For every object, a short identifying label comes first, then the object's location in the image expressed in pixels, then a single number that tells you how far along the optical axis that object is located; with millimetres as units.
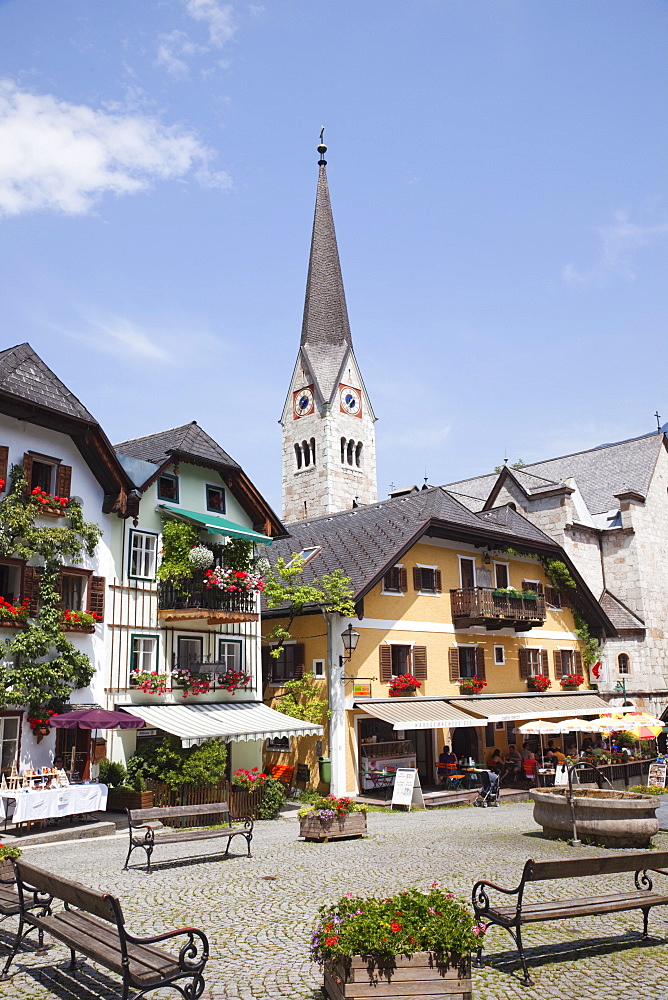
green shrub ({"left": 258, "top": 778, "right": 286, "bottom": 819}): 22734
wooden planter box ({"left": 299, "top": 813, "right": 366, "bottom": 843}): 16922
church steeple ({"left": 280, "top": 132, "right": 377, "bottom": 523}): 67750
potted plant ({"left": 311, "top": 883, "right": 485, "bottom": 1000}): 6535
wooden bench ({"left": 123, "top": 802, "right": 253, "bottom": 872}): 13969
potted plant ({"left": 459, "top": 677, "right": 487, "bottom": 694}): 30719
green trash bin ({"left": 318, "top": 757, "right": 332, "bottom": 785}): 26062
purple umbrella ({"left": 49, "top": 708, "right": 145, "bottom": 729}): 19734
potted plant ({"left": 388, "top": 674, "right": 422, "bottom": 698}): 27969
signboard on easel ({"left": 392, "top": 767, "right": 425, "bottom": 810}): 23172
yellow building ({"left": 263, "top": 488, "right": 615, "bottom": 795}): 27016
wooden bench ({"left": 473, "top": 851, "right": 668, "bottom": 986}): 8164
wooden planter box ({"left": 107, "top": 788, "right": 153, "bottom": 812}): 21172
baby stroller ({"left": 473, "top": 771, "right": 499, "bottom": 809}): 24423
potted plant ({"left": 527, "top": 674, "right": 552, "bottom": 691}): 34031
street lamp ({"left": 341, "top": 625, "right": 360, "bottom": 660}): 26047
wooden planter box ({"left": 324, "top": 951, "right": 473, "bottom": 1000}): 6520
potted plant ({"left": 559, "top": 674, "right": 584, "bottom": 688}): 36031
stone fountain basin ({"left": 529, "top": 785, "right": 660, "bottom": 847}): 15359
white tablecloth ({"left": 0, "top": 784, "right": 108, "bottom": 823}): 17922
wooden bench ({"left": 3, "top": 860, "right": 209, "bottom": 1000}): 6879
